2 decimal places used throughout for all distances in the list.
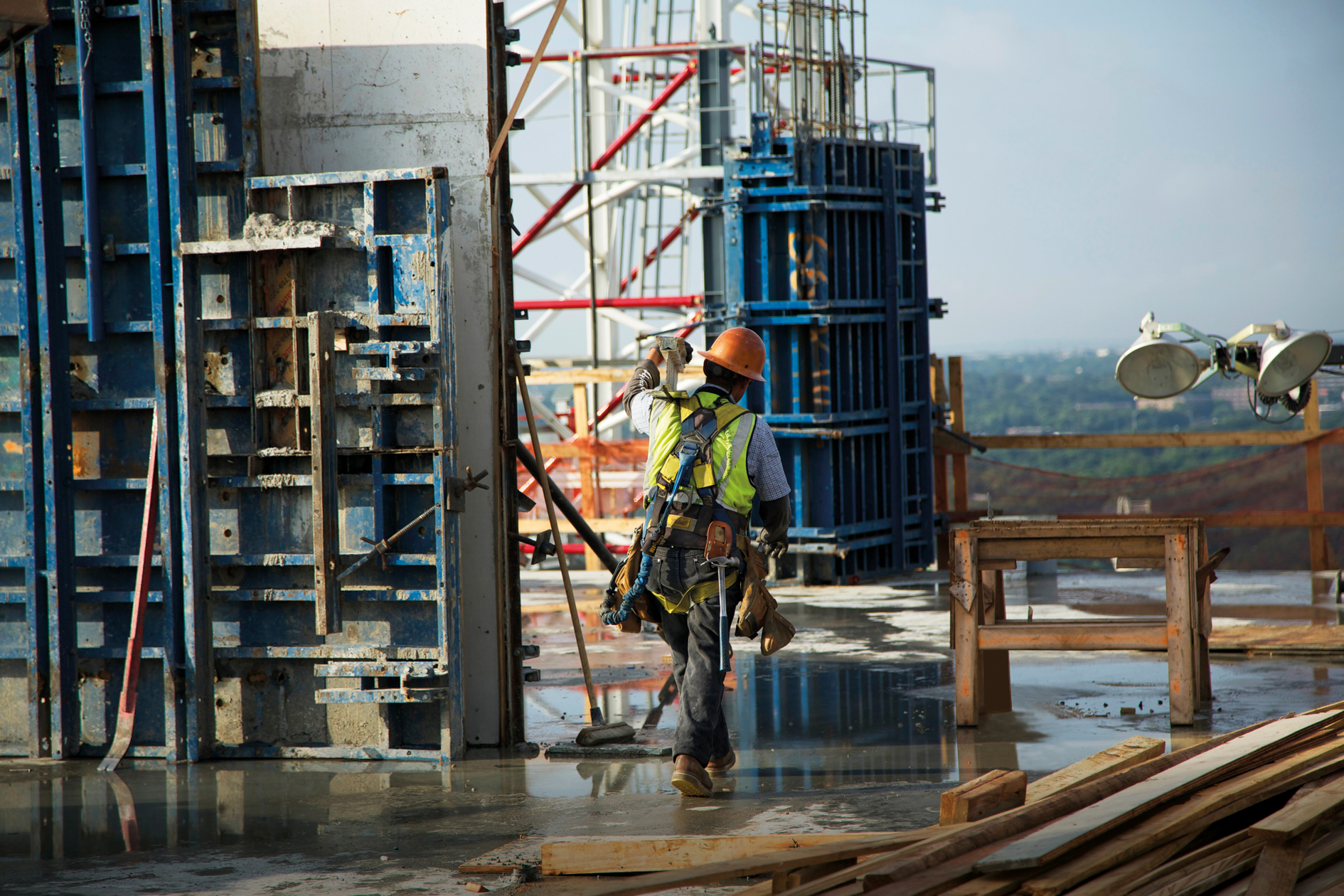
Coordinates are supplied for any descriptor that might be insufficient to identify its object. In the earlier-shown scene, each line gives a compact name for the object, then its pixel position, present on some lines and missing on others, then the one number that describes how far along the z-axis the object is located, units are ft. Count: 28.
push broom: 48.26
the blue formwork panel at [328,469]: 46.55
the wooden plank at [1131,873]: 27.09
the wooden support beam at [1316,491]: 88.63
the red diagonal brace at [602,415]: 102.79
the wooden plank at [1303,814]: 27.73
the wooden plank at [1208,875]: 27.02
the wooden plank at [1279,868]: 26.73
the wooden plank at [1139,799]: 27.99
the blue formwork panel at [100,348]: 47.52
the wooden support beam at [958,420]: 98.22
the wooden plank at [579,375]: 99.55
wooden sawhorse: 48.42
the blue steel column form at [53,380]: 47.60
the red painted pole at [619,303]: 129.49
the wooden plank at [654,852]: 33.24
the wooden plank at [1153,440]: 89.66
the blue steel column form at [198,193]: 47.14
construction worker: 42.29
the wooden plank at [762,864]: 29.71
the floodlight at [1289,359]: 67.31
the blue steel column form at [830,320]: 91.15
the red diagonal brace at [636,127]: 124.36
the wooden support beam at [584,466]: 98.94
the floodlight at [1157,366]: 68.44
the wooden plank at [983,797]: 32.65
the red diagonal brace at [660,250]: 155.27
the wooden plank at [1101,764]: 35.86
